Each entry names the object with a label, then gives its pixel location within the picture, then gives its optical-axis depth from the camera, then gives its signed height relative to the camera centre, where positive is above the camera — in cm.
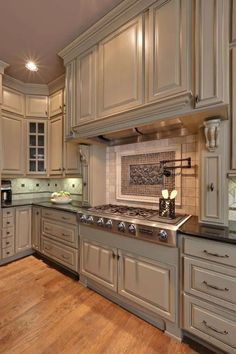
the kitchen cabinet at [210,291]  123 -78
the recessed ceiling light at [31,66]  261 +157
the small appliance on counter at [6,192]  298 -24
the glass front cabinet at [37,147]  327 +53
